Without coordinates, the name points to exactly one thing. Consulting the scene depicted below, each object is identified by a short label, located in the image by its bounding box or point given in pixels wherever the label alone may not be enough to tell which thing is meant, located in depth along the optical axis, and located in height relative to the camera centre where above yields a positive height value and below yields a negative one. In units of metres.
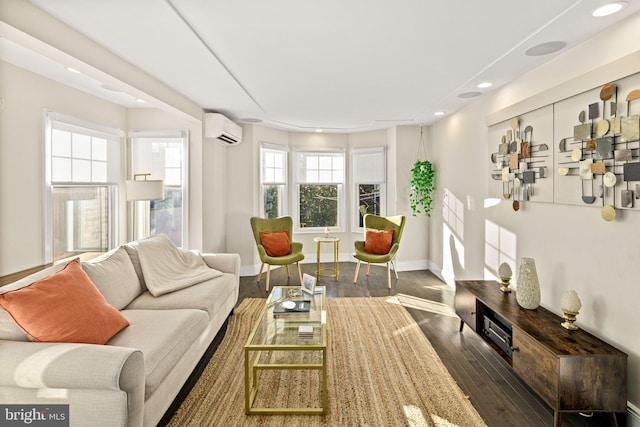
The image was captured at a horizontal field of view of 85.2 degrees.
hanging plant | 5.65 +0.37
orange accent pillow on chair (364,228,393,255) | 5.49 -0.56
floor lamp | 4.10 +0.18
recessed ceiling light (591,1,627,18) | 2.03 +1.19
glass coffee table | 2.20 -0.91
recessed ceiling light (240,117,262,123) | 5.32 +1.34
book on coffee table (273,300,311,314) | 2.86 -0.85
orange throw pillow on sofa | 1.83 -0.60
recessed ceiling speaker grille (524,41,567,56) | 2.60 +1.23
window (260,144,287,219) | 6.01 +0.45
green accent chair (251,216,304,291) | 4.96 -0.48
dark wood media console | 1.98 -0.94
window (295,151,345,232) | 6.65 +0.31
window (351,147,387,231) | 6.41 +0.45
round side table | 5.62 -0.89
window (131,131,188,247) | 4.88 +0.45
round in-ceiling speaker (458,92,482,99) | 3.97 +1.30
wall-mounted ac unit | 4.71 +1.09
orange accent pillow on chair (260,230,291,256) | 5.20 -0.57
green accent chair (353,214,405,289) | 5.16 -0.47
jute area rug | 2.15 -1.30
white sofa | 1.61 -0.82
